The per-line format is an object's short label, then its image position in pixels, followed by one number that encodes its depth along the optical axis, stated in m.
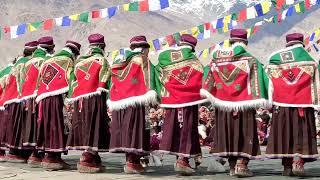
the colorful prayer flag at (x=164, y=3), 12.33
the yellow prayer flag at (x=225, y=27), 15.05
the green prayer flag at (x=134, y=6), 12.89
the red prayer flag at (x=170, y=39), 14.64
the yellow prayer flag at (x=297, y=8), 14.50
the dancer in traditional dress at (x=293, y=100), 6.92
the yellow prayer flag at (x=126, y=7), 13.12
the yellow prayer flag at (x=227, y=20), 14.88
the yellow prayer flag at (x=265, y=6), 13.48
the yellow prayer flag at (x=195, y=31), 15.52
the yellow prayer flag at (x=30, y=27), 13.79
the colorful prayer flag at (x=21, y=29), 13.74
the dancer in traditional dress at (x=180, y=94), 7.06
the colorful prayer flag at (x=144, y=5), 12.70
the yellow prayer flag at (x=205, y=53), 17.69
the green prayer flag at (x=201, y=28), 15.44
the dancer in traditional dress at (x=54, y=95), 7.68
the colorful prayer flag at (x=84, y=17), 13.47
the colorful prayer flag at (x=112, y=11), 13.35
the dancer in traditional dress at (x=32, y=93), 8.16
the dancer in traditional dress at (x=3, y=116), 9.07
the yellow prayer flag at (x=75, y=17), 13.60
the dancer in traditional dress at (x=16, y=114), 8.67
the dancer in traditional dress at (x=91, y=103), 7.29
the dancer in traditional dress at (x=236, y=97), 6.80
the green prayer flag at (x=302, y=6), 14.62
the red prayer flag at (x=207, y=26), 15.47
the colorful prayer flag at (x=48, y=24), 13.42
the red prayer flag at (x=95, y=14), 13.66
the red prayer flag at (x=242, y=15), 14.07
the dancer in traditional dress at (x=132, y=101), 7.09
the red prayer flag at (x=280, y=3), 13.17
